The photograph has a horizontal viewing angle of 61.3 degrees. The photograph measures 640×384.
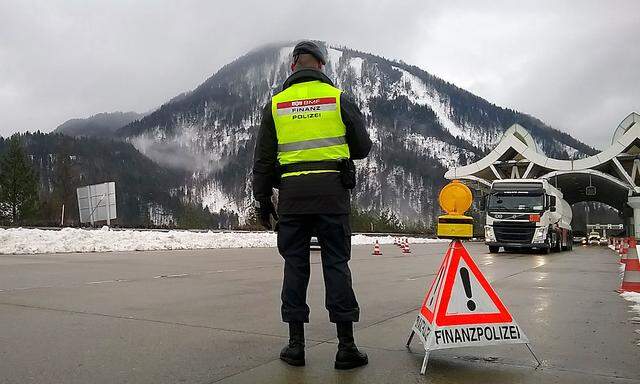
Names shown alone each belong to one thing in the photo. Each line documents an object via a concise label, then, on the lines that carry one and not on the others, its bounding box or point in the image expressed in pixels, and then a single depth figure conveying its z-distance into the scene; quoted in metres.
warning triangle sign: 3.62
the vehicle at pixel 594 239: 62.93
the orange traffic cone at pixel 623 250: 19.48
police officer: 3.65
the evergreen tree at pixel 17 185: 56.25
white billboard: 30.11
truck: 23.39
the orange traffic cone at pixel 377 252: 20.03
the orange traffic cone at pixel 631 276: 8.23
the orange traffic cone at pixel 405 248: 22.62
